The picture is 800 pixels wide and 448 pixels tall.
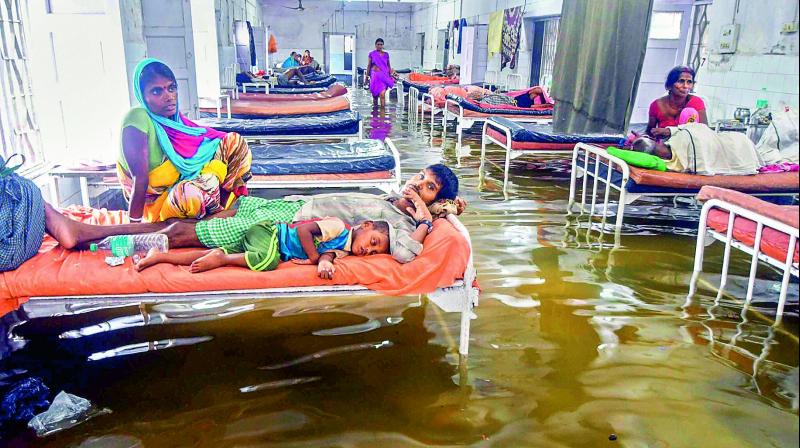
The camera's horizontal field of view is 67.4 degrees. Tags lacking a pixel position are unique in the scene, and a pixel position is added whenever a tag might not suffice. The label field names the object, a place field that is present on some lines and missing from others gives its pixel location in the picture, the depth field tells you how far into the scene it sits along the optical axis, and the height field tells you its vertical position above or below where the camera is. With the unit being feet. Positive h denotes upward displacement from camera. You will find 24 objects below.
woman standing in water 44.06 -0.75
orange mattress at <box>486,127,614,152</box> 21.42 -2.78
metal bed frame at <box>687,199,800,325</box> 10.23 -3.26
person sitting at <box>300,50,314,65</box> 50.52 +0.05
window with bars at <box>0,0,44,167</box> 12.98 -0.83
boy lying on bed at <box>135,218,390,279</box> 9.41 -2.97
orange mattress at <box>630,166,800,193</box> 15.76 -2.83
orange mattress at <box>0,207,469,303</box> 8.85 -3.22
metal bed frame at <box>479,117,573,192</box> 21.47 -2.96
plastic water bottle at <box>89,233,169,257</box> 9.78 -3.04
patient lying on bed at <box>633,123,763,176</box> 16.15 -2.17
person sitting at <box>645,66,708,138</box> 18.88 -1.13
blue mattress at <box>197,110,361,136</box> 22.68 -2.49
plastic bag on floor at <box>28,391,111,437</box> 7.80 -4.66
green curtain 16.22 +0.15
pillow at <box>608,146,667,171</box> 16.20 -2.40
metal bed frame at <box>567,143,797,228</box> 16.11 -3.15
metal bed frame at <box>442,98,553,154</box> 29.04 -2.62
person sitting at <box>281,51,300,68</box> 53.06 -0.24
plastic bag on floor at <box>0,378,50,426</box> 7.88 -4.53
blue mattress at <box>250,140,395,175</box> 17.15 -2.89
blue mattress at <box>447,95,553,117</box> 29.40 -2.20
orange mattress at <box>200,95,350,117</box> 27.64 -2.20
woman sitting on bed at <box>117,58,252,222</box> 10.84 -1.87
